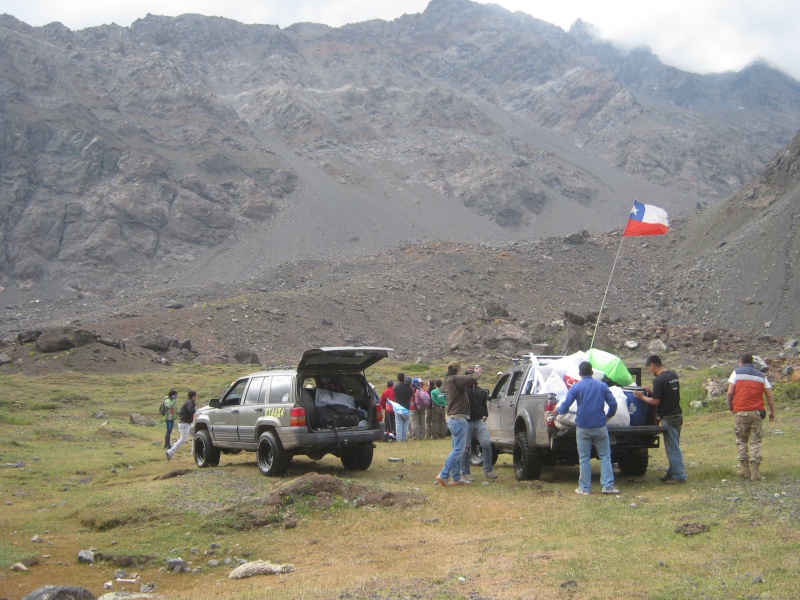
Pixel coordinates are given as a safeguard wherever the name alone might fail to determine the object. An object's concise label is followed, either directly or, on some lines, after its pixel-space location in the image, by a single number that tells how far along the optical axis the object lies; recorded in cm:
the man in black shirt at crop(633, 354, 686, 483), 1188
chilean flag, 2017
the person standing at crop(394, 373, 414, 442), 2108
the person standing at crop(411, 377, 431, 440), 2147
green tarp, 1245
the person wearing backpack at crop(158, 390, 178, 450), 2056
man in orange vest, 1133
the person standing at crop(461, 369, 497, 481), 1359
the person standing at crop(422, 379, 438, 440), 2166
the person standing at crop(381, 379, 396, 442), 2161
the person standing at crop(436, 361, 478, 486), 1296
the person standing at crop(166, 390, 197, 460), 1894
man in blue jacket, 1131
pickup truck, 1212
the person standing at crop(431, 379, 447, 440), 2162
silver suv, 1362
